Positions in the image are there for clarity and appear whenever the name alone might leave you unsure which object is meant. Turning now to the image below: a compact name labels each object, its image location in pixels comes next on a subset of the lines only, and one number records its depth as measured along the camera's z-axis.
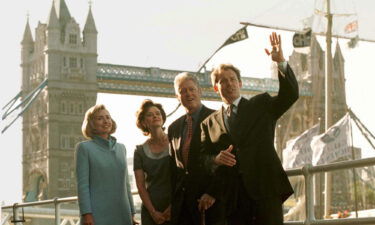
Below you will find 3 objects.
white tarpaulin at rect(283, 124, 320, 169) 42.53
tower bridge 76.39
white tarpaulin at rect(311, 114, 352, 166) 38.28
